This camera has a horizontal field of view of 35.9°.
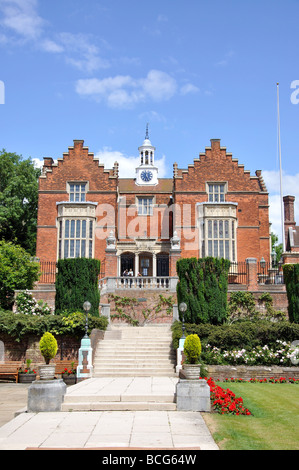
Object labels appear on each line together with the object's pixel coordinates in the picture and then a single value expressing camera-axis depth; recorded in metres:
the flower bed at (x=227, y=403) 10.89
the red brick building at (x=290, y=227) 42.84
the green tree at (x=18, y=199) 40.53
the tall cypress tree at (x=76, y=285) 22.77
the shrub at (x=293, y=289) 22.16
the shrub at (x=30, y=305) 25.98
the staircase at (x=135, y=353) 18.81
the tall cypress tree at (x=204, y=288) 21.94
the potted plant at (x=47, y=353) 11.52
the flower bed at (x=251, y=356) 18.25
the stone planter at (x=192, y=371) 11.50
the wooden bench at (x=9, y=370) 19.48
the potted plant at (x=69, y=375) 18.41
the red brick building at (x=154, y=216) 34.00
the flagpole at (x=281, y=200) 34.05
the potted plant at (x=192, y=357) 11.53
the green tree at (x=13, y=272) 27.73
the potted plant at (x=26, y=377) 19.39
